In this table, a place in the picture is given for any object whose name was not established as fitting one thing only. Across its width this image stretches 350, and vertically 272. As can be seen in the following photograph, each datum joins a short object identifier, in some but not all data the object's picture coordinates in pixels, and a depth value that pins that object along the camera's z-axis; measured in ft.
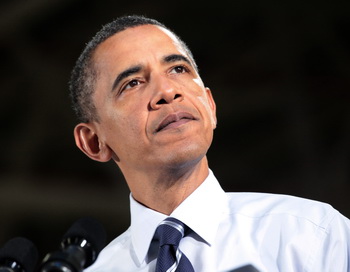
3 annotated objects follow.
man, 9.04
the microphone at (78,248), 8.27
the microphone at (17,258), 8.48
